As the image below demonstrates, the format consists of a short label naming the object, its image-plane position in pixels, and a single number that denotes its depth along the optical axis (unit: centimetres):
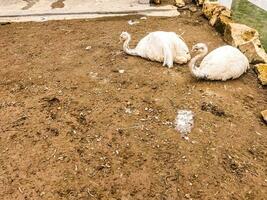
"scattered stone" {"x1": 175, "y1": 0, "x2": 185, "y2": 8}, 802
